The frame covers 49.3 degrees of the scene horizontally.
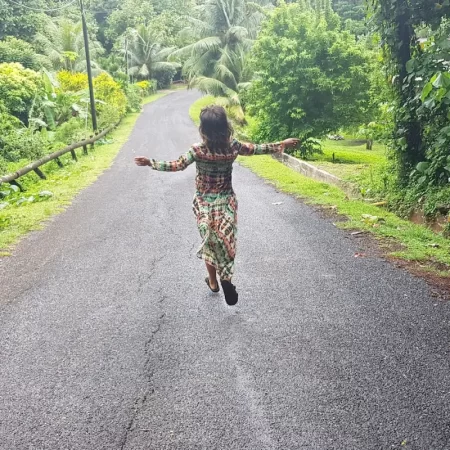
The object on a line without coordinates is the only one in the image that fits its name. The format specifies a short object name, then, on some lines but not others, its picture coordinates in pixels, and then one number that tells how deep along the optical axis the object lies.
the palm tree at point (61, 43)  35.59
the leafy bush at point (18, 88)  19.27
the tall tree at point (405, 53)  6.92
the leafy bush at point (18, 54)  28.16
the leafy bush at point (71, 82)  27.77
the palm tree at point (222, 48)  29.34
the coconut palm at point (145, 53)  50.93
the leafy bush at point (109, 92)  27.95
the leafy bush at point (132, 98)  35.62
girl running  4.18
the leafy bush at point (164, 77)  55.89
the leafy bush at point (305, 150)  15.58
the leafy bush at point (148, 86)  47.27
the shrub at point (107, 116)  24.06
